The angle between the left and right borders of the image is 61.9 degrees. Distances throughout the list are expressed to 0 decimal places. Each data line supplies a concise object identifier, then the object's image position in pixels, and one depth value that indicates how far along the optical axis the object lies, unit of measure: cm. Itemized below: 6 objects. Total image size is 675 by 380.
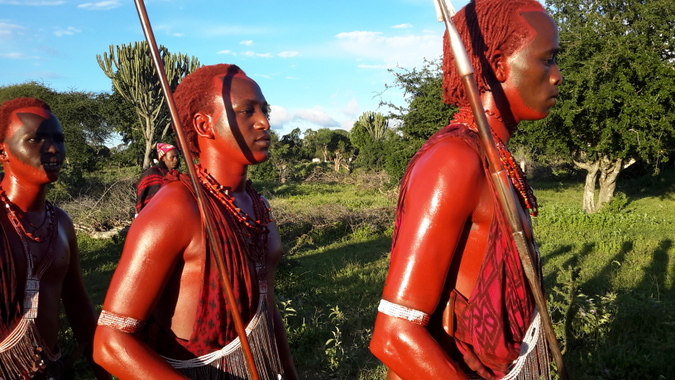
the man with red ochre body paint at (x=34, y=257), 217
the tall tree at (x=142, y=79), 1873
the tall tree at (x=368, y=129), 3594
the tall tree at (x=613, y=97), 1332
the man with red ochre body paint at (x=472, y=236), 137
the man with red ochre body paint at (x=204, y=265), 151
